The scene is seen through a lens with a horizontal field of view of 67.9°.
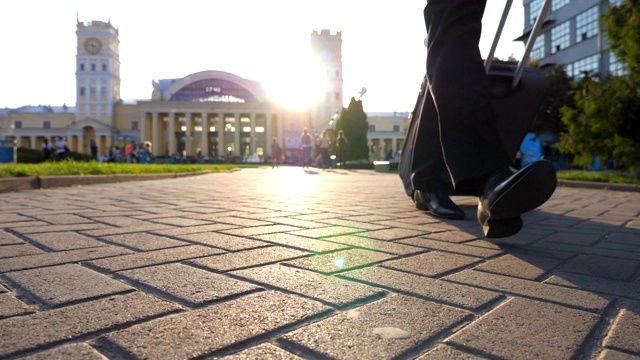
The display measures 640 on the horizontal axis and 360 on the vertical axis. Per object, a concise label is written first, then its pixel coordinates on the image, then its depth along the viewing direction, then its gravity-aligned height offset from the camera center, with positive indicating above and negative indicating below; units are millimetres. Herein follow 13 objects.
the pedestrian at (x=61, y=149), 23148 +509
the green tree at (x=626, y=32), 9430 +2532
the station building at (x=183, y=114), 81000 +7884
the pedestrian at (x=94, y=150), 41781 +796
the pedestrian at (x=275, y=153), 27984 +293
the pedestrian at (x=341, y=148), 24139 +487
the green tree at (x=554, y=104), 29016 +3218
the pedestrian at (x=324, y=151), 23431 +324
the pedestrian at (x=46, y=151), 23822 +424
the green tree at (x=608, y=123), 9508 +680
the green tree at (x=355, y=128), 34250 +2109
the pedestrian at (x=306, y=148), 27031 +553
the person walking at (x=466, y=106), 2264 +258
